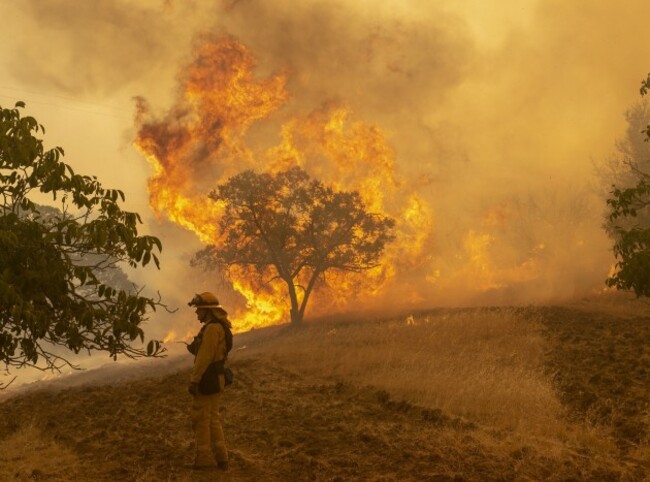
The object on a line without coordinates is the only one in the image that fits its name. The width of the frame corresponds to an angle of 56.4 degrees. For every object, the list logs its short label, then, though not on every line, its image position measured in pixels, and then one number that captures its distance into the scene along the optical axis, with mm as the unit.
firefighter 8211
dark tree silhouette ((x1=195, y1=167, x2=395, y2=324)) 34438
